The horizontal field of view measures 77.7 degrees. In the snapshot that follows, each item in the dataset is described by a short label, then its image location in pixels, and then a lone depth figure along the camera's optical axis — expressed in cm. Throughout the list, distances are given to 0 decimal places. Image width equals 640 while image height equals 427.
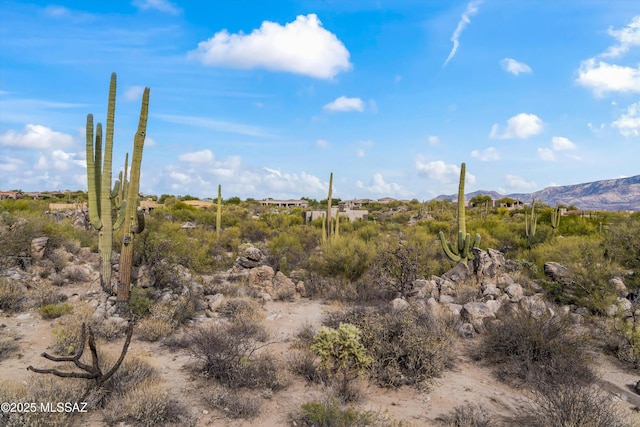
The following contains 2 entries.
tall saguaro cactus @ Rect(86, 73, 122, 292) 1014
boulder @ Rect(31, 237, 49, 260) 1328
